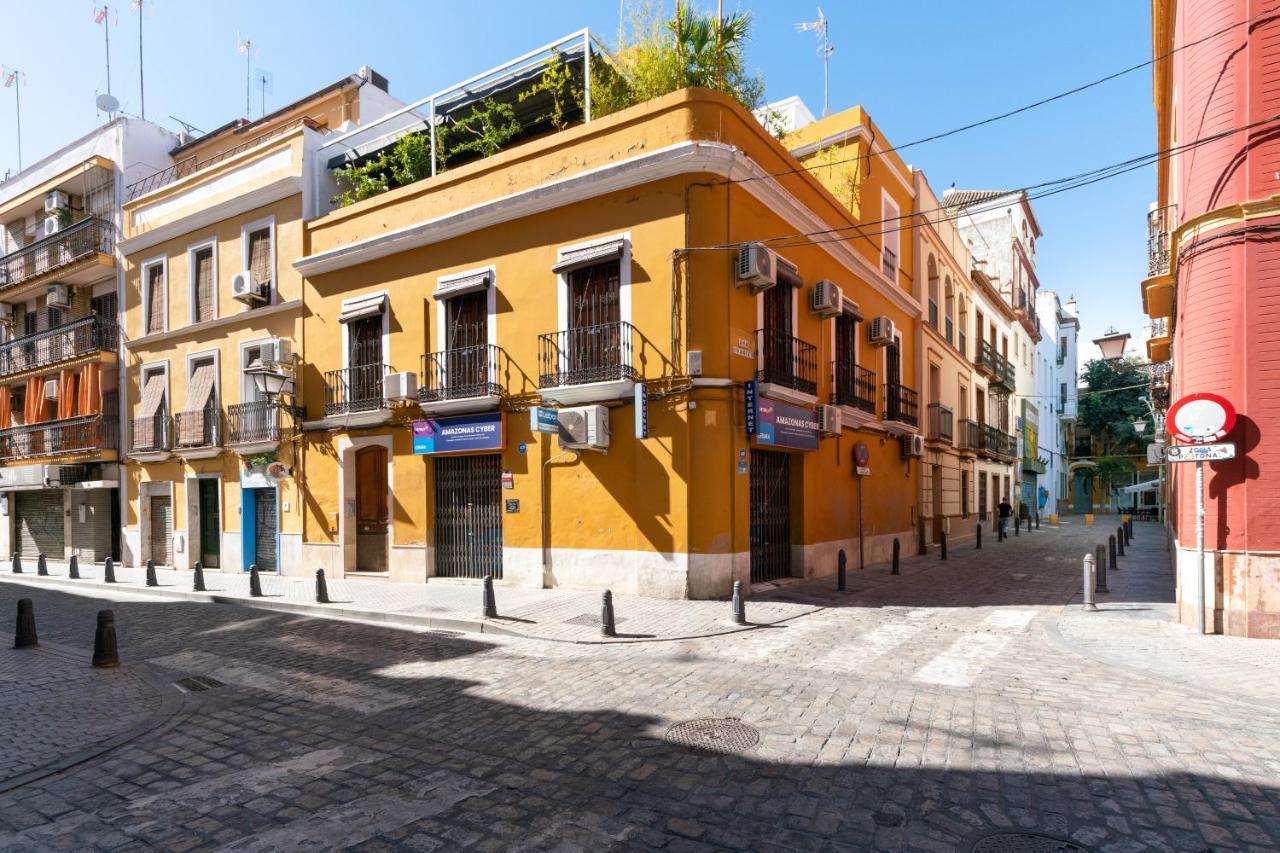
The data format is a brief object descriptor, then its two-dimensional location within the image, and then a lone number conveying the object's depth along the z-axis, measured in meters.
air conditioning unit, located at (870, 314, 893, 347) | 16.70
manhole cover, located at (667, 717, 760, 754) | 5.02
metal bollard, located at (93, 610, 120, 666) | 7.77
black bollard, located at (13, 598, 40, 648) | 8.83
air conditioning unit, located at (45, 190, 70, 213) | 21.84
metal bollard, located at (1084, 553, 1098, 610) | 10.25
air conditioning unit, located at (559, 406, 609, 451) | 11.44
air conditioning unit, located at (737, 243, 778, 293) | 11.27
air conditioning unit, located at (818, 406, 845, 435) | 13.95
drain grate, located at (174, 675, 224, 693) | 7.00
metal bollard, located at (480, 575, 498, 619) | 9.87
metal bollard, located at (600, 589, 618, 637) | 8.80
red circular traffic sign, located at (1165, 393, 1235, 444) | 7.98
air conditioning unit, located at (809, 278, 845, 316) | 14.01
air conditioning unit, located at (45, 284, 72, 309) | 21.89
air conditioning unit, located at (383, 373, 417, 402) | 13.62
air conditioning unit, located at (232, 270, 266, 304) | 16.81
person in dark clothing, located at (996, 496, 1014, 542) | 25.11
